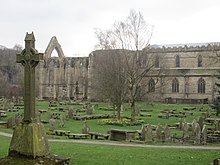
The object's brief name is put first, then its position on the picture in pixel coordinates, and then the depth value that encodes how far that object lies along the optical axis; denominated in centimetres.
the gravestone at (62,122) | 2389
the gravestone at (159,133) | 1855
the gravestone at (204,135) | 1803
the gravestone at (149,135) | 1778
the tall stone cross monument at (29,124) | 805
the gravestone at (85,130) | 1984
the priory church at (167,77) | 5769
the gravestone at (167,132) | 1865
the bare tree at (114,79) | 3021
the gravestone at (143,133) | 1826
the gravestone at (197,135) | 1793
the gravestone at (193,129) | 1867
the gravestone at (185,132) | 1903
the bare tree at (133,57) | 2939
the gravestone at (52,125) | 2141
